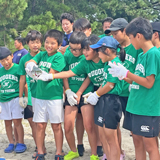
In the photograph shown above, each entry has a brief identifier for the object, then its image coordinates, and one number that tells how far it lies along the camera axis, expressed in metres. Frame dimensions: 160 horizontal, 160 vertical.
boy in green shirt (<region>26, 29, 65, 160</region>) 3.02
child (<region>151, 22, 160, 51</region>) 2.50
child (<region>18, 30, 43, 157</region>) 3.39
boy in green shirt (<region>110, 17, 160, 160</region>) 2.17
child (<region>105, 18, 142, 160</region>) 2.71
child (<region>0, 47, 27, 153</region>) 3.48
